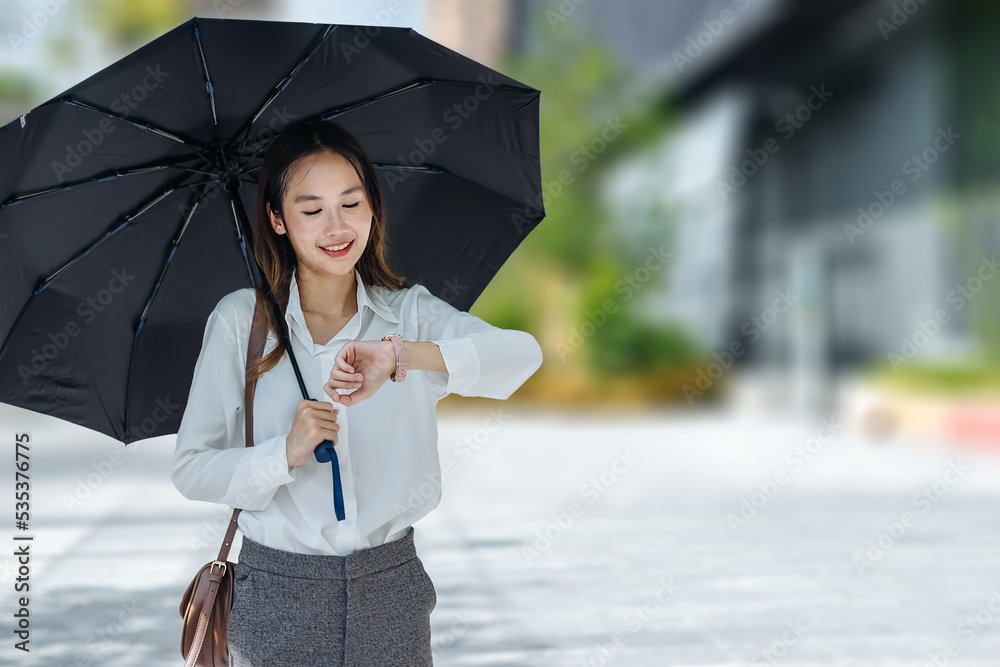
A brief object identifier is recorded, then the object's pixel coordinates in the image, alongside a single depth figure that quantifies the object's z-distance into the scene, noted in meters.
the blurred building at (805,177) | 15.29
